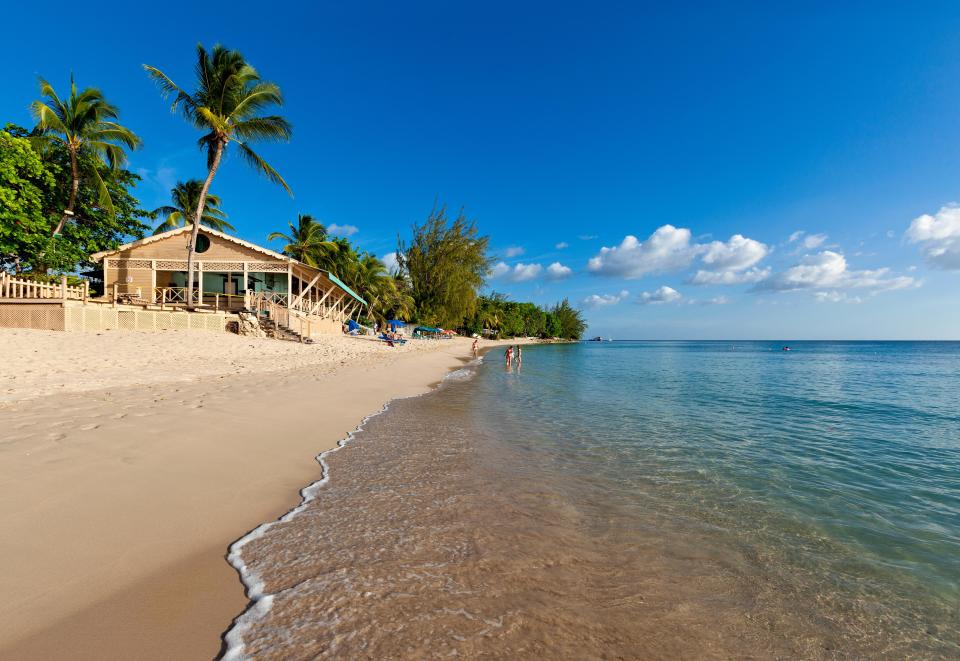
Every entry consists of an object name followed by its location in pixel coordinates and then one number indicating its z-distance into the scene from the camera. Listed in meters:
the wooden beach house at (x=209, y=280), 19.38
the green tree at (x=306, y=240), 35.43
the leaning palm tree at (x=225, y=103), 21.30
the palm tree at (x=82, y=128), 21.42
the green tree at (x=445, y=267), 45.31
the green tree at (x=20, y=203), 18.34
